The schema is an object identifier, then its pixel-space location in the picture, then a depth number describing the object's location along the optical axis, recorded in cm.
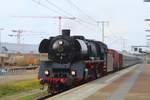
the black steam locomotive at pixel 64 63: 2741
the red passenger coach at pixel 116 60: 5203
